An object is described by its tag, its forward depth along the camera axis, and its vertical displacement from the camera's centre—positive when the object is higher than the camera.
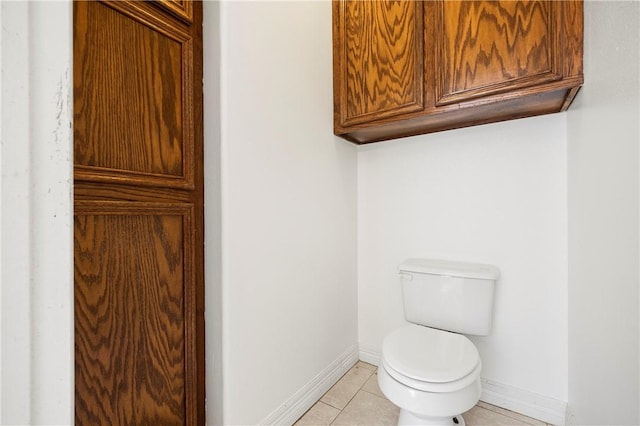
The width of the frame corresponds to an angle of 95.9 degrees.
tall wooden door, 0.80 +0.00
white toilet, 1.04 -0.57
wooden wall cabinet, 1.08 +0.65
